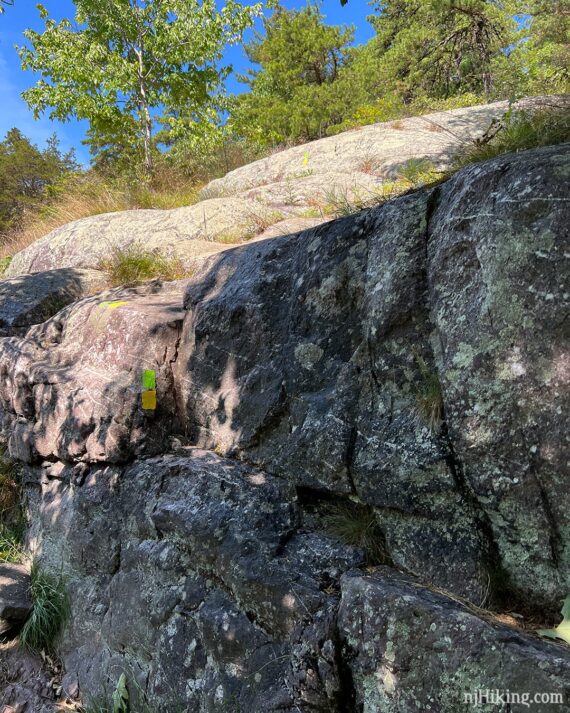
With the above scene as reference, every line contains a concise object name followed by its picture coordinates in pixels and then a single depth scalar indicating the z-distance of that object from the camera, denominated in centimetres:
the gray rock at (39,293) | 602
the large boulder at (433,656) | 187
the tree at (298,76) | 1905
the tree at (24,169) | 1856
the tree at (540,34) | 1143
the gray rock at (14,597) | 422
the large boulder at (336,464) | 224
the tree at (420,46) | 985
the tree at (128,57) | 1366
